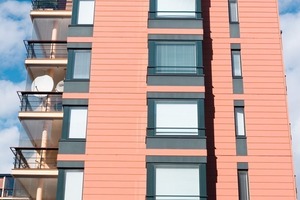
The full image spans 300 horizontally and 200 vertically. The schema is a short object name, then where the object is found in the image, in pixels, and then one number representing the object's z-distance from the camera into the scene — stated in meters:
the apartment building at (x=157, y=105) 23.83
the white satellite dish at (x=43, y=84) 27.39
